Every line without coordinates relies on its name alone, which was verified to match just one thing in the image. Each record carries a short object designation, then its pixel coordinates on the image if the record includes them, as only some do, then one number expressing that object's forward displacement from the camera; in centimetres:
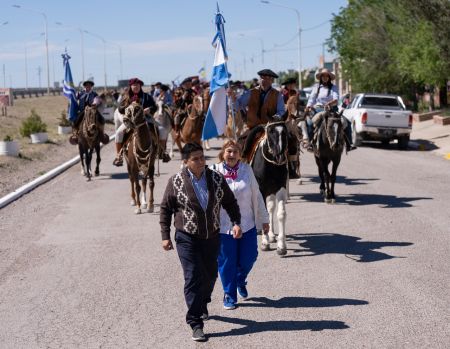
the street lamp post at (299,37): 6869
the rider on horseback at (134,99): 1578
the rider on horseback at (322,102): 1633
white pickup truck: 2917
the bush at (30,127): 3322
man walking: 736
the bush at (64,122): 4000
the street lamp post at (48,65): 7774
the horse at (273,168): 1115
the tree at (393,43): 3381
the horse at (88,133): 2108
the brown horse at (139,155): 1521
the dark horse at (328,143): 1619
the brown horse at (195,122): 2059
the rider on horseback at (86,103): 2148
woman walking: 830
